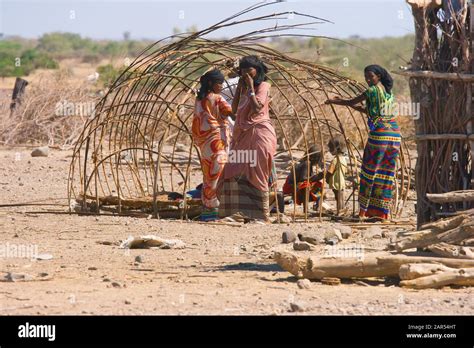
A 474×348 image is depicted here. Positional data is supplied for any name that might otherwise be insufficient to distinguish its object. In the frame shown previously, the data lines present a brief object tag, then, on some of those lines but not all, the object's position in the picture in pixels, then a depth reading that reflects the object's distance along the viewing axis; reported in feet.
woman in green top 62.23
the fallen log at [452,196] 44.57
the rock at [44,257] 49.08
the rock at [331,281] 41.94
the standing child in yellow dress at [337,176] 66.88
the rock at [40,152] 96.42
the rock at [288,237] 53.67
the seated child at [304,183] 66.53
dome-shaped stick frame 63.41
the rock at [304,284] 41.16
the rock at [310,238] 53.09
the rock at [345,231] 56.11
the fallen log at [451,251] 42.02
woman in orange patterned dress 62.58
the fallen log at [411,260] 41.62
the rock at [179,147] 98.99
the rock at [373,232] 56.39
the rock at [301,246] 50.34
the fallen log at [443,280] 40.72
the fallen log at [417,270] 41.11
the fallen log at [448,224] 43.27
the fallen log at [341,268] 41.78
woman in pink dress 60.23
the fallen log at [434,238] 42.80
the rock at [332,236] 53.64
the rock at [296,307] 36.55
